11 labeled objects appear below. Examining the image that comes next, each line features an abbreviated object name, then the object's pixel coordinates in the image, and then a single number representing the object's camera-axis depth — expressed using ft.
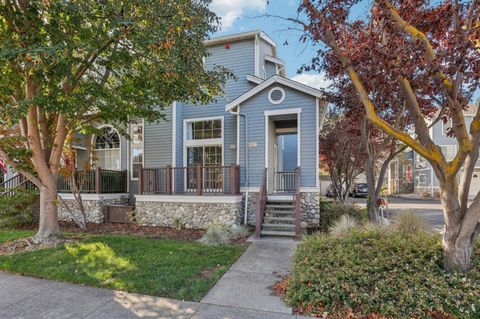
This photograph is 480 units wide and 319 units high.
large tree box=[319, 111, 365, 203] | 38.37
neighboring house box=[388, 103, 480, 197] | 78.00
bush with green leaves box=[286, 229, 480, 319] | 11.27
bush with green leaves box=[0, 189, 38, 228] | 31.73
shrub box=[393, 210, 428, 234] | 20.40
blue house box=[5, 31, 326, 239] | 29.45
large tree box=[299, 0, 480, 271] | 12.53
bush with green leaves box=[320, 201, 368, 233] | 30.33
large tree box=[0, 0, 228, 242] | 17.38
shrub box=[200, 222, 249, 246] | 22.95
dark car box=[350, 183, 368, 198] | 82.11
